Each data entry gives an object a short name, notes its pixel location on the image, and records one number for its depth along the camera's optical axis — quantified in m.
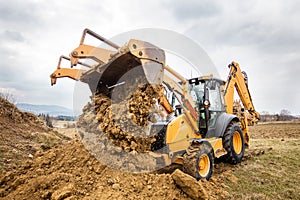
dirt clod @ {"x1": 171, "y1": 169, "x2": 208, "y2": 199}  3.50
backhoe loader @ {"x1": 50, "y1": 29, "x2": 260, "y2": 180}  3.89
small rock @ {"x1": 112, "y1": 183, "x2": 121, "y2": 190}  3.44
